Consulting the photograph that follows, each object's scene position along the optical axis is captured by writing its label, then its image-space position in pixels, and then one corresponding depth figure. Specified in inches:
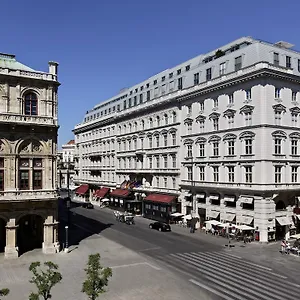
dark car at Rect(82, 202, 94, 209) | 3166.8
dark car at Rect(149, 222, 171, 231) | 2023.9
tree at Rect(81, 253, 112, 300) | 666.2
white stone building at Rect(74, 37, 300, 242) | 1753.2
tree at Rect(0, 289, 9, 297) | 608.5
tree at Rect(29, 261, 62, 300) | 662.5
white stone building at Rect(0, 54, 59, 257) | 1412.4
